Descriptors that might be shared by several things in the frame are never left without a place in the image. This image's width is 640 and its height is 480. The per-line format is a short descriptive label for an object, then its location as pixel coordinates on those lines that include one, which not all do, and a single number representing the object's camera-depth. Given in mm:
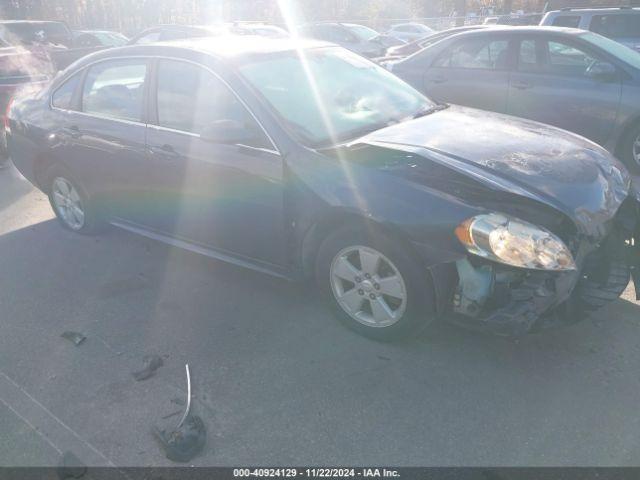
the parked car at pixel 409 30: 22688
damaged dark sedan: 2791
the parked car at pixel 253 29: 14765
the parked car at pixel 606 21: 9914
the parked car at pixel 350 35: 16389
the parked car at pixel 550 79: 6113
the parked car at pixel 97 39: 14891
